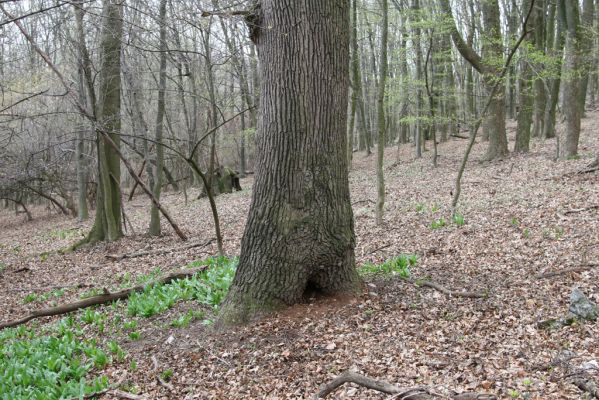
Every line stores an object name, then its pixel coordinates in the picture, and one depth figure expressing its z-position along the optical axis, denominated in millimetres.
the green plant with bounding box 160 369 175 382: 4309
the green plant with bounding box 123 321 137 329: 5617
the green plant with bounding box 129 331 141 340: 5277
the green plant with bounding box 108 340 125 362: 4852
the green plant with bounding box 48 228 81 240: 16522
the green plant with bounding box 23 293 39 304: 8320
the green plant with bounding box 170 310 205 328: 5301
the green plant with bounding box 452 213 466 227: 8366
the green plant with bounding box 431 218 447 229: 8594
